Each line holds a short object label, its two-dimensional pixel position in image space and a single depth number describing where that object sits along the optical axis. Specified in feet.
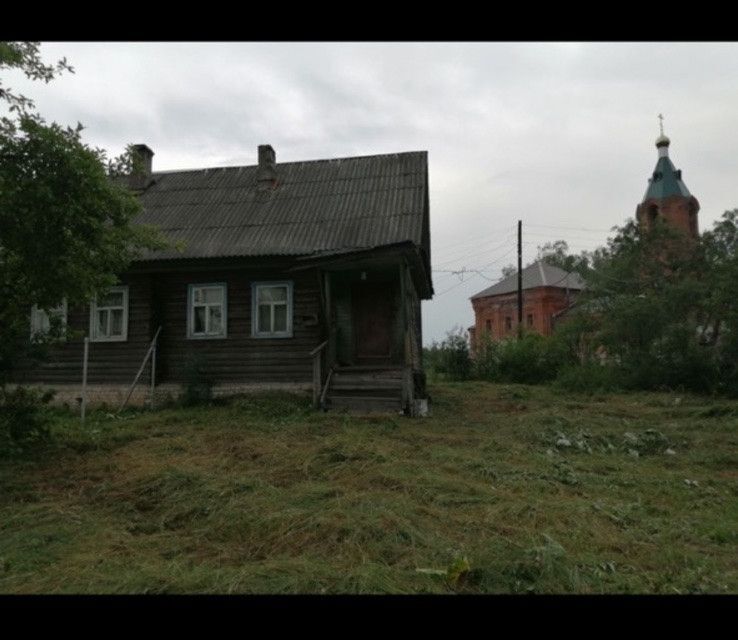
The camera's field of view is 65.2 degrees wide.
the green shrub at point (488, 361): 76.18
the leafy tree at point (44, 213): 22.79
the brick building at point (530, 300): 134.21
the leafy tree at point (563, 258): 189.06
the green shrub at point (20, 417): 26.22
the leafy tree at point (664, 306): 55.93
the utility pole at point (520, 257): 94.99
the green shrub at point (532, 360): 72.49
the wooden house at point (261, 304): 44.04
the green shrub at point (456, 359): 77.92
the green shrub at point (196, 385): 43.57
